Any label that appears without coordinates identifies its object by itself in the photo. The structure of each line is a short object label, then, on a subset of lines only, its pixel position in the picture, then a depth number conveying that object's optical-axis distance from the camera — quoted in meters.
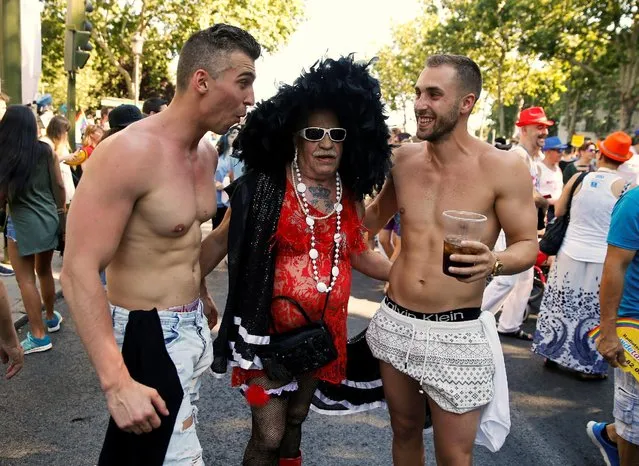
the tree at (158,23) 22.84
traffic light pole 9.20
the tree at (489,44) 24.20
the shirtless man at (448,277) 2.46
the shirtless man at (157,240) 1.83
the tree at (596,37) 21.62
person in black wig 2.50
